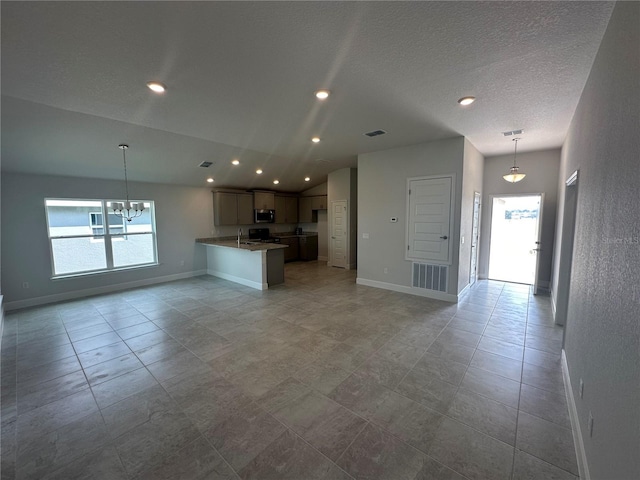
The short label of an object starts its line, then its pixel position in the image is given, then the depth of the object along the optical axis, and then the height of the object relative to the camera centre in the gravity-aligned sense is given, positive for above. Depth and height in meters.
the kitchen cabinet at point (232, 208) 7.50 +0.33
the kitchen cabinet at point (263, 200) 8.28 +0.62
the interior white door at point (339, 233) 7.92 -0.43
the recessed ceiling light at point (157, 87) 2.63 +1.37
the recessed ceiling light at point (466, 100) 2.94 +1.36
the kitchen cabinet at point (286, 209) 9.23 +0.39
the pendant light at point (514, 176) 4.79 +0.80
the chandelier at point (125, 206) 4.53 +0.25
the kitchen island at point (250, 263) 5.81 -1.03
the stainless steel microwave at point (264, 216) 8.38 +0.11
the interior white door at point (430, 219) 4.75 +0.01
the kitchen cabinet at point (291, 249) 9.20 -1.05
